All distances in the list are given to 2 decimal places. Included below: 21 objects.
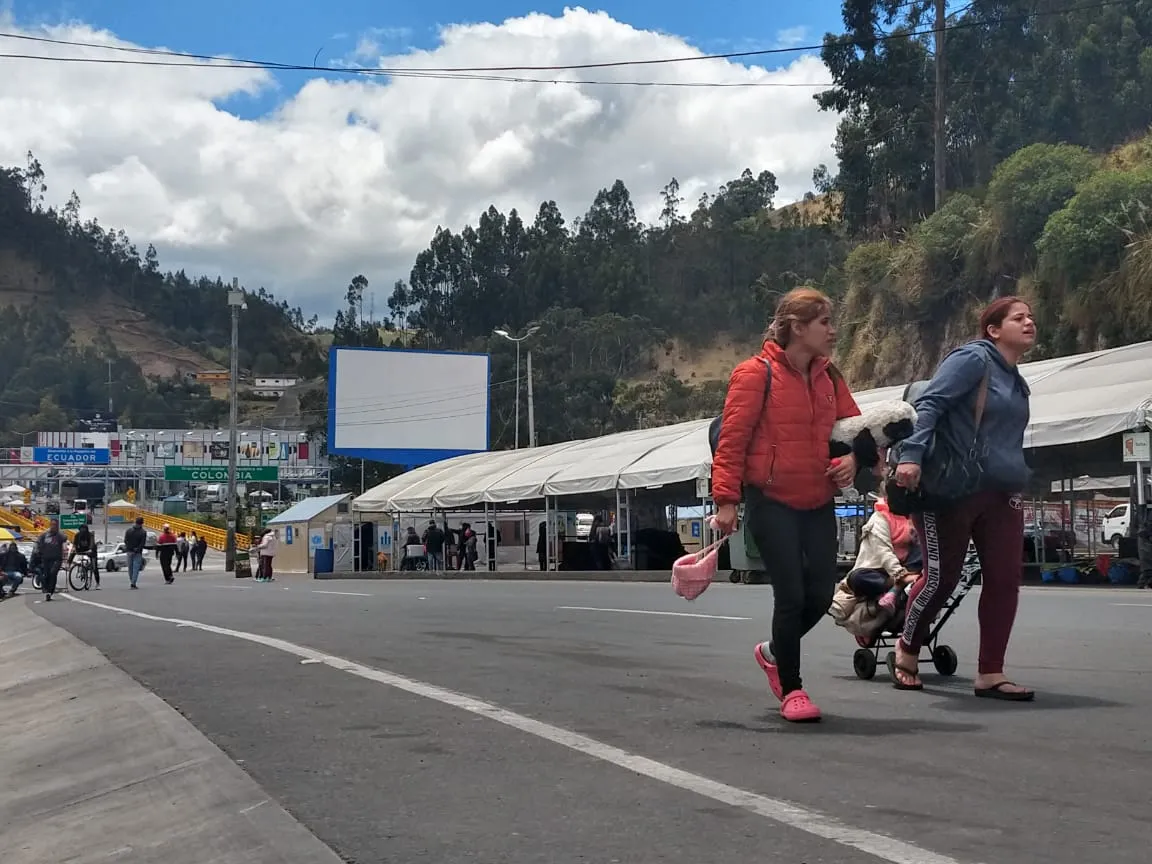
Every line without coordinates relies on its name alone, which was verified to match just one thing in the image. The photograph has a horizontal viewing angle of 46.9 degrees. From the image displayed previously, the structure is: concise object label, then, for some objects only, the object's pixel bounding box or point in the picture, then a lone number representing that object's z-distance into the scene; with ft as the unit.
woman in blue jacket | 18.21
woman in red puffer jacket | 17.03
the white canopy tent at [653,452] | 60.03
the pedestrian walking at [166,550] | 111.86
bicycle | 101.76
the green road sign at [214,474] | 224.66
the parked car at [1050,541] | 77.66
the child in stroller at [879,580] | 21.71
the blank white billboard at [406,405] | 192.03
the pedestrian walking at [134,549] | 100.12
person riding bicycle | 96.48
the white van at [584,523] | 168.59
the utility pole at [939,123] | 158.10
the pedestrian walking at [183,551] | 178.01
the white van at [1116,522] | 96.89
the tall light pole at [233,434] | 177.58
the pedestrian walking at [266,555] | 126.21
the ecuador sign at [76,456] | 279.69
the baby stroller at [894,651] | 21.72
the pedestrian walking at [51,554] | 81.71
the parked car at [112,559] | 198.90
